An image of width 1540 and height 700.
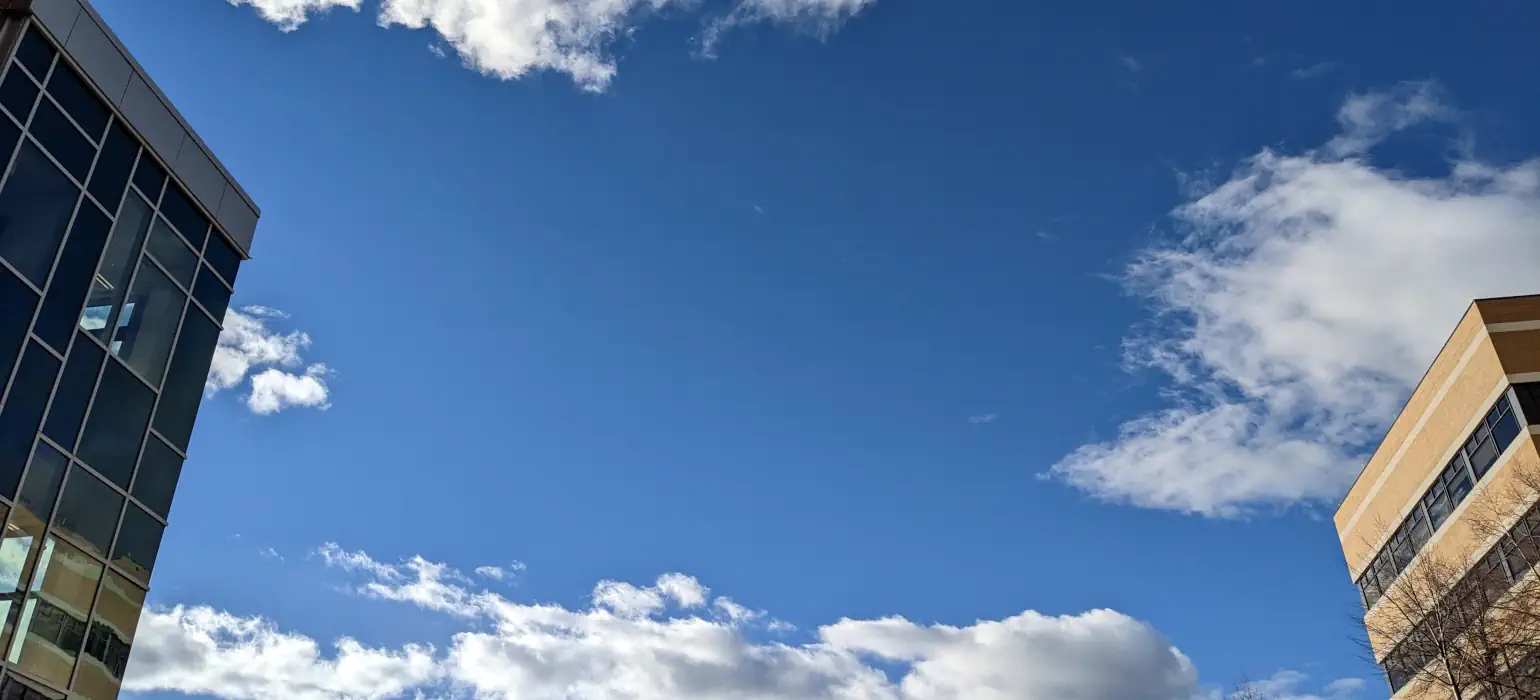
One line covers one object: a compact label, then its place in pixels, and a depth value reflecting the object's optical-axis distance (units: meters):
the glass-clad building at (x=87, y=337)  21.73
